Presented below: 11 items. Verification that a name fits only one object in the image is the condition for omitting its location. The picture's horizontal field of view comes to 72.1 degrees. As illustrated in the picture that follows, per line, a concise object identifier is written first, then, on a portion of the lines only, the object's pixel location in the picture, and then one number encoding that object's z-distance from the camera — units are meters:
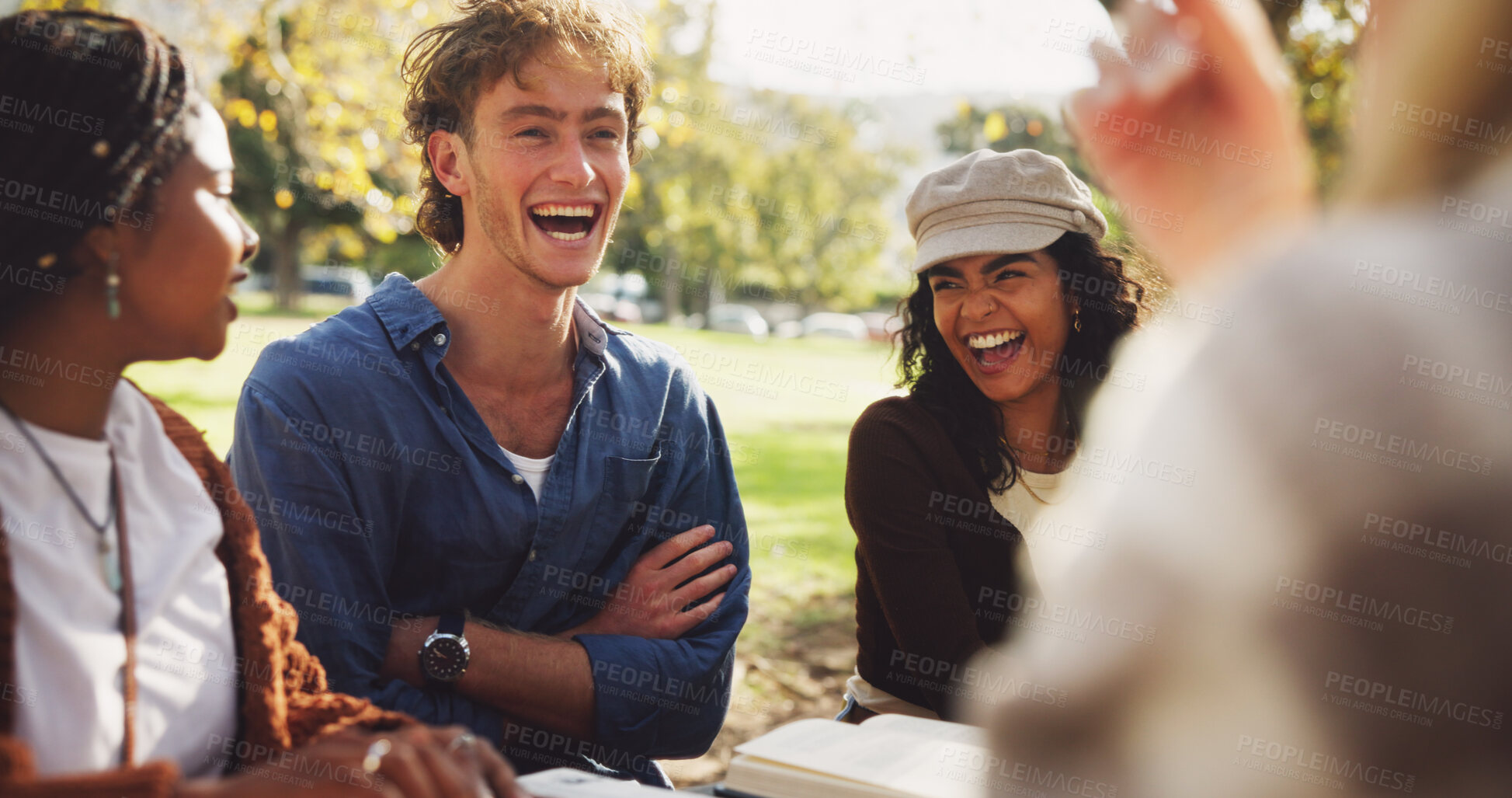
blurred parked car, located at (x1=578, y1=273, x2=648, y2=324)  45.53
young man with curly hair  2.37
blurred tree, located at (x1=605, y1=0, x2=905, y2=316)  28.56
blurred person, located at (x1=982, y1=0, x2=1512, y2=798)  0.70
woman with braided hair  1.30
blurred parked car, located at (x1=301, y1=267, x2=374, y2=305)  42.72
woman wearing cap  2.91
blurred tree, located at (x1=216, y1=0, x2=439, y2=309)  7.74
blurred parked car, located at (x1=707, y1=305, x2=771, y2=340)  46.72
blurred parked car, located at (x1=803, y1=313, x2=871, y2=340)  55.69
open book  1.59
